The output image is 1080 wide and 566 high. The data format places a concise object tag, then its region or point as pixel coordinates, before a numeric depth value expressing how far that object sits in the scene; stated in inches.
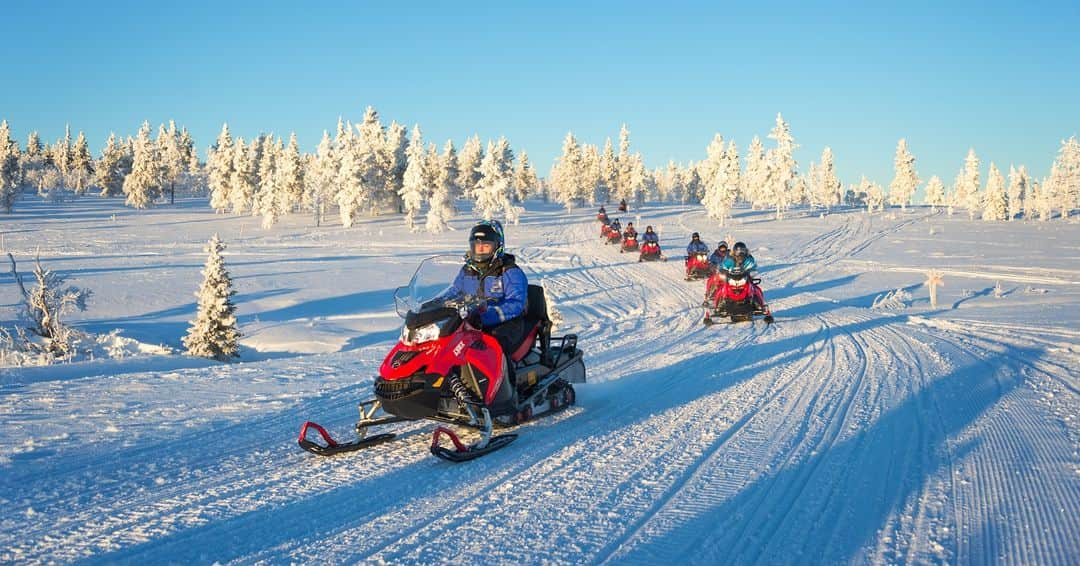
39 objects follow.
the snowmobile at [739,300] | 639.1
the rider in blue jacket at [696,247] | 1083.9
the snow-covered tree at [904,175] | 3907.5
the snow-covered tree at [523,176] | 3878.0
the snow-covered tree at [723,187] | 2837.1
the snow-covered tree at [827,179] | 4751.5
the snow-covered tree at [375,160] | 2630.4
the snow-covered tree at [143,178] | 3100.4
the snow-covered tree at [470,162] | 3892.7
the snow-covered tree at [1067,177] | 3618.1
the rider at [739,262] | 661.9
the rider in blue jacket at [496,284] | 282.8
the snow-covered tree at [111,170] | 3841.0
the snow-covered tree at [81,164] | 3993.1
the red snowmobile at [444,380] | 239.8
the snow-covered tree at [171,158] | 3636.8
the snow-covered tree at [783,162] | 3137.3
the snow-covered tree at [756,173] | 3341.5
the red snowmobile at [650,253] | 1384.1
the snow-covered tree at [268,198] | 2458.2
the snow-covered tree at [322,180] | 2570.6
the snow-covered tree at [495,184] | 2486.5
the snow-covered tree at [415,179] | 2458.2
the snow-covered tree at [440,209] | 2333.9
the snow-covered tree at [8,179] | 2664.9
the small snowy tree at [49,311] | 652.7
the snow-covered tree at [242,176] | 2952.8
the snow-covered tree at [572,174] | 3644.2
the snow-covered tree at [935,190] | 5462.6
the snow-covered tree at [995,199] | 3612.2
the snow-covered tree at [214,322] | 731.4
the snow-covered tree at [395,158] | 2834.6
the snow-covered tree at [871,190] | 5808.1
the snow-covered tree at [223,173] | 2987.2
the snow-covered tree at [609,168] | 3919.8
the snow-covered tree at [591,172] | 3853.3
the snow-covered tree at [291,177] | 2748.5
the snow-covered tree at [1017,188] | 4566.9
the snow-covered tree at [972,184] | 4032.7
